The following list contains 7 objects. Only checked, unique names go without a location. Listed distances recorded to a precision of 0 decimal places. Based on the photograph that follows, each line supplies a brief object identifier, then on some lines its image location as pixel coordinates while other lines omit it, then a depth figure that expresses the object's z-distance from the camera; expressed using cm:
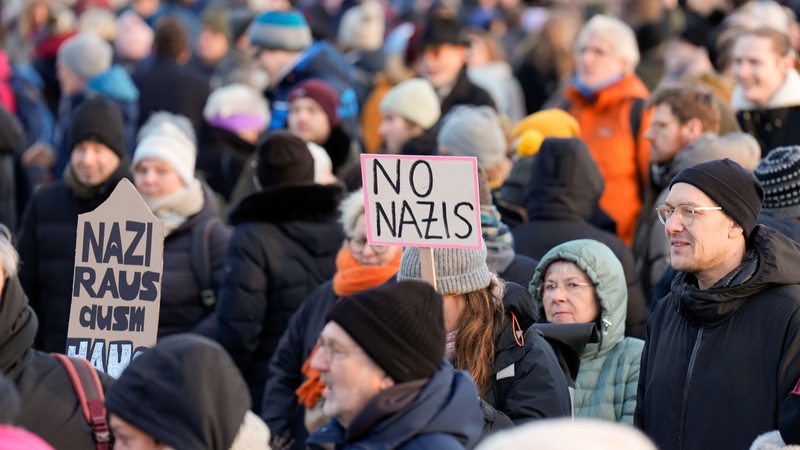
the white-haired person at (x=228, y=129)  2241
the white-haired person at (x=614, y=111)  1892
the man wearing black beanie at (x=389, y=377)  855
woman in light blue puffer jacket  1260
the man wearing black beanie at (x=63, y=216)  1623
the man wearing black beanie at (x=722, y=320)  1110
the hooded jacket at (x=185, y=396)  810
